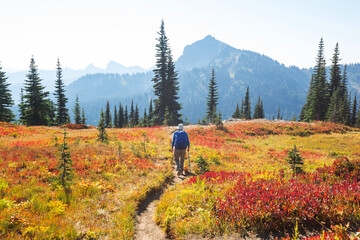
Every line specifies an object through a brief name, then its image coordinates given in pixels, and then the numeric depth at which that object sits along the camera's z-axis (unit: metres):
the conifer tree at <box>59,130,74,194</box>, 7.60
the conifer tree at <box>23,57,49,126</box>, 43.56
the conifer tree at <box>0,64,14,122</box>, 42.41
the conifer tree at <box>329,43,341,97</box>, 54.41
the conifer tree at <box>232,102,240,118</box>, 89.03
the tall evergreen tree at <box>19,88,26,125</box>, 43.01
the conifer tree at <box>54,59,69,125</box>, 51.38
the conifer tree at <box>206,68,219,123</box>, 56.75
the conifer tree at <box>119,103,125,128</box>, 97.36
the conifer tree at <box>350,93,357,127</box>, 73.38
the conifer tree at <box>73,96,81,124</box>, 70.50
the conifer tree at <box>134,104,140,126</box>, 107.06
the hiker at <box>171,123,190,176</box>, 10.74
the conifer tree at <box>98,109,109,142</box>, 15.81
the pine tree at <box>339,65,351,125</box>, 54.35
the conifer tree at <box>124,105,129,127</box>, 99.05
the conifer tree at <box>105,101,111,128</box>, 90.94
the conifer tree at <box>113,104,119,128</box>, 98.24
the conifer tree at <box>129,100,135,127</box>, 105.26
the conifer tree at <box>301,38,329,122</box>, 50.12
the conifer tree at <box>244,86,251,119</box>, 82.31
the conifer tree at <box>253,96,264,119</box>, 89.21
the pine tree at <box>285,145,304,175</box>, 9.54
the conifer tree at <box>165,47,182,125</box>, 45.59
